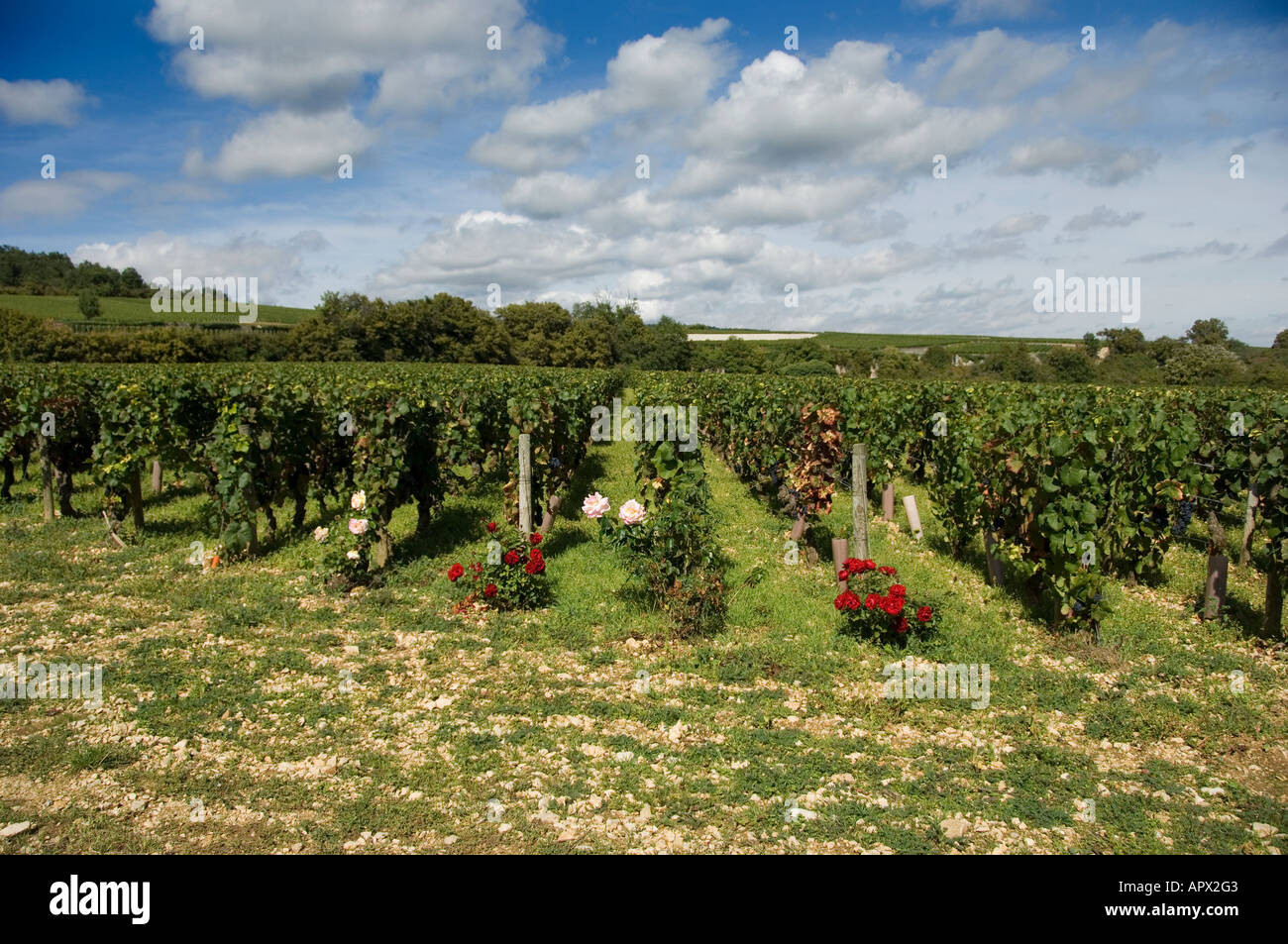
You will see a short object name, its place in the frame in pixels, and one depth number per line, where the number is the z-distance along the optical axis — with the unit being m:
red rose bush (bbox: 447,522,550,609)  6.99
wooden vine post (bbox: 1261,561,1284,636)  6.28
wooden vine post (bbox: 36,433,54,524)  10.48
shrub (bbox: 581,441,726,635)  6.51
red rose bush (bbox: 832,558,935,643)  6.08
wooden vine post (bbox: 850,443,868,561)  7.16
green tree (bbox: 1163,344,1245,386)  39.59
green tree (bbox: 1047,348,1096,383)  43.88
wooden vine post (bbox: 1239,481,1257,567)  8.72
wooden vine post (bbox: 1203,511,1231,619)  6.83
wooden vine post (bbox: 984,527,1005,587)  7.91
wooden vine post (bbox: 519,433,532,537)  7.80
